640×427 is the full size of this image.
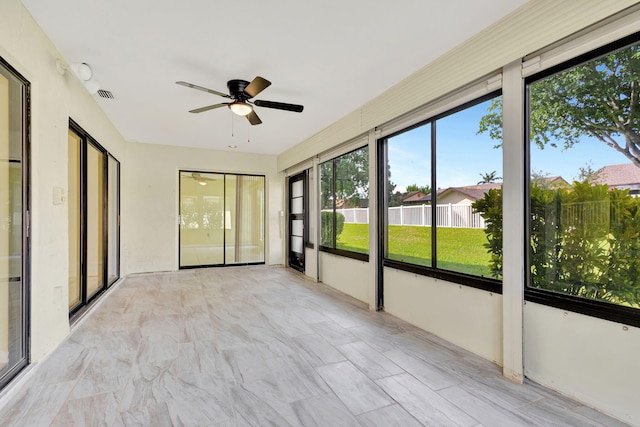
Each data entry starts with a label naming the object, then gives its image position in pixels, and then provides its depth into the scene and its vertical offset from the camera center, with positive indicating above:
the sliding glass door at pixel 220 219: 7.31 -0.13
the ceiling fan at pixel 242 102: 3.46 +1.33
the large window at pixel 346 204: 4.68 +0.18
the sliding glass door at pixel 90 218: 3.68 -0.06
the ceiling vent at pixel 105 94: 3.84 +1.57
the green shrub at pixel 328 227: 5.43 -0.25
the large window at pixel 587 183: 1.94 +0.22
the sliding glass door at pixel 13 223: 2.20 -0.07
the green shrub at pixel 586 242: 1.93 -0.20
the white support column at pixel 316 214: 6.00 +0.00
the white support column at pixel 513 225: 2.37 -0.09
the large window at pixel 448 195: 2.86 +0.20
